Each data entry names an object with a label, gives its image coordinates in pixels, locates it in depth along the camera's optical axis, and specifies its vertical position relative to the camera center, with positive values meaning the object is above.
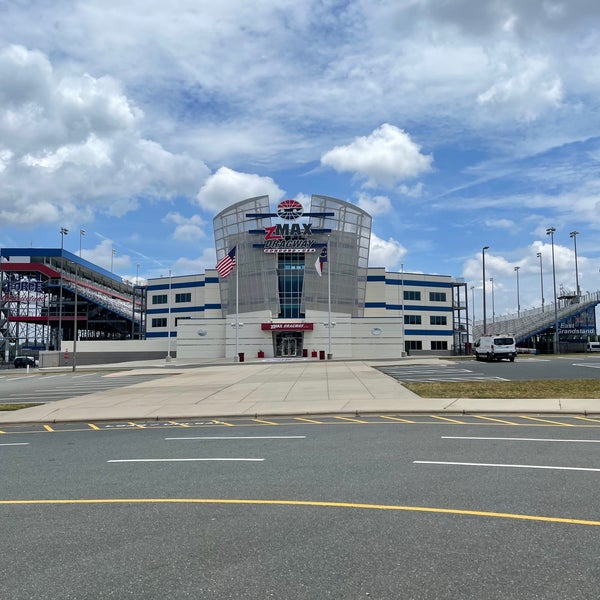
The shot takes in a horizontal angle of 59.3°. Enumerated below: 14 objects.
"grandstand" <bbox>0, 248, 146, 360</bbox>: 84.50 +6.93
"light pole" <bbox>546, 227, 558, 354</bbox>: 68.69 +9.92
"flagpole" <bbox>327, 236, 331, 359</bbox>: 58.81 +7.92
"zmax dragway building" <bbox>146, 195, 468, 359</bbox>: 64.69 +6.42
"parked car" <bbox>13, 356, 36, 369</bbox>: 69.50 -2.39
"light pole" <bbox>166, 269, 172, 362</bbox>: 73.82 +3.35
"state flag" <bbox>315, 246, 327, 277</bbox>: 54.69 +8.65
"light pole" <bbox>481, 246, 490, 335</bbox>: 77.69 +11.78
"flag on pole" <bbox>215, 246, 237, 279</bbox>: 53.31 +7.79
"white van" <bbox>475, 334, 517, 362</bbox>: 43.72 -0.72
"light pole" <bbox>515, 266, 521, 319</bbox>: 110.28 +8.12
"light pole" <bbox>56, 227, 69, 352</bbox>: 82.76 +6.16
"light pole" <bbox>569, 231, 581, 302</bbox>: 78.58 +10.64
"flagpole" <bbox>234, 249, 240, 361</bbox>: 57.29 +1.92
